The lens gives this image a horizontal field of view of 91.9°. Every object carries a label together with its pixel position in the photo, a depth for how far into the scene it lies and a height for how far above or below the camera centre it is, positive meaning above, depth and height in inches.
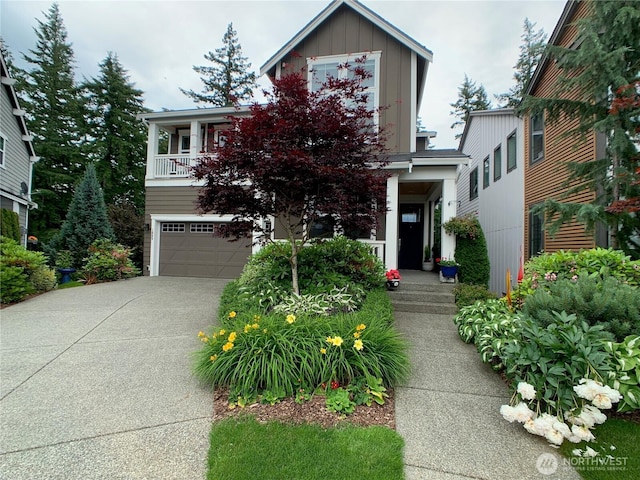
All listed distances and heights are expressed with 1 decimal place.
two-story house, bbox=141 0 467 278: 307.7 +98.9
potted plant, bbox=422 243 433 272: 396.2 -17.0
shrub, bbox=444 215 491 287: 299.4 -7.1
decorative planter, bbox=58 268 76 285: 383.2 -40.6
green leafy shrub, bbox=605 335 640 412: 96.3 -39.2
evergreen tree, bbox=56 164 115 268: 416.5 +25.6
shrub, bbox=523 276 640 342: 115.7 -21.3
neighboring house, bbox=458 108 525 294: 366.0 +90.0
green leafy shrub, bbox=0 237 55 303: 262.2 -30.1
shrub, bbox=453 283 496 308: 233.9 -35.9
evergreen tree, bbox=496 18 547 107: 867.4 +519.2
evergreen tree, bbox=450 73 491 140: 994.7 +484.8
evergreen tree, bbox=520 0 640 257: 181.6 +91.6
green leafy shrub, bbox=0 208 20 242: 391.9 +20.0
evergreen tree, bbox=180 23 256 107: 901.2 +501.2
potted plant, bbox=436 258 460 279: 275.1 -17.8
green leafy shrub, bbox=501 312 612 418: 97.7 -36.3
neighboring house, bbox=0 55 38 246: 439.8 +129.5
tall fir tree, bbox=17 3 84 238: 689.0 +270.7
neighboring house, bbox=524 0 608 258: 247.4 +85.0
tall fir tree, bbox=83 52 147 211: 747.4 +271.5
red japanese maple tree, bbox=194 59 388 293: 179.2 +48.4
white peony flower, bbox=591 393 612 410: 88.0 -43.0
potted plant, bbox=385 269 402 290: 259.9 -26.9
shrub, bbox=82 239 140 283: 381.1 -27.8
